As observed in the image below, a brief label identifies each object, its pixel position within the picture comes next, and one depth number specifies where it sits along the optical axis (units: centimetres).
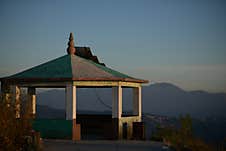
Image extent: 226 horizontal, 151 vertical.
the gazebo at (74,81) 2064
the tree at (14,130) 1512
